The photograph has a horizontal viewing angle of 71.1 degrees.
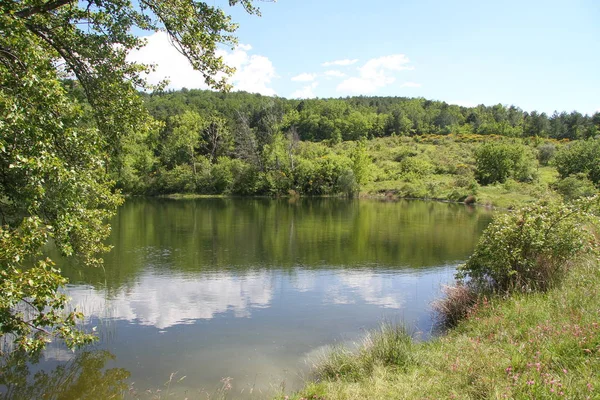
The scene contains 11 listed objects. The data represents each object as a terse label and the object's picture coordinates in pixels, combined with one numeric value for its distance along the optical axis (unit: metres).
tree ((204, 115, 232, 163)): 87.19
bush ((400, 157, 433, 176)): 75.94
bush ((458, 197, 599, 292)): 10.89
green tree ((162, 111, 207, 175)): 81.88
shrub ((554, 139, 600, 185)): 53.66
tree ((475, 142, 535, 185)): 67.44
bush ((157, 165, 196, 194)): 76.62
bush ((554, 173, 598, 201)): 40.26
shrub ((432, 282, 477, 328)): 11.42
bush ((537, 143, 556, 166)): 80.25
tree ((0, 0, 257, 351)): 5.58
